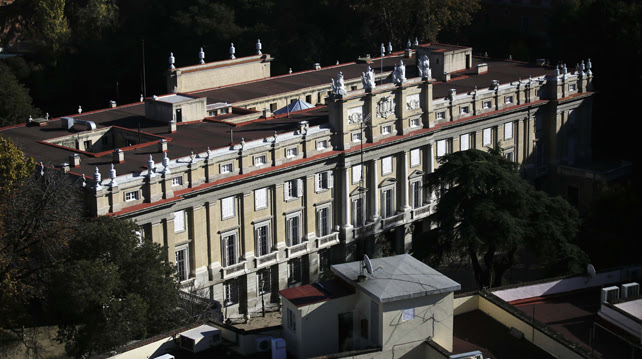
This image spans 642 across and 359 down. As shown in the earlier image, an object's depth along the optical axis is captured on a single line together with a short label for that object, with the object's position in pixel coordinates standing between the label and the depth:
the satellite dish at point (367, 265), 42.44
